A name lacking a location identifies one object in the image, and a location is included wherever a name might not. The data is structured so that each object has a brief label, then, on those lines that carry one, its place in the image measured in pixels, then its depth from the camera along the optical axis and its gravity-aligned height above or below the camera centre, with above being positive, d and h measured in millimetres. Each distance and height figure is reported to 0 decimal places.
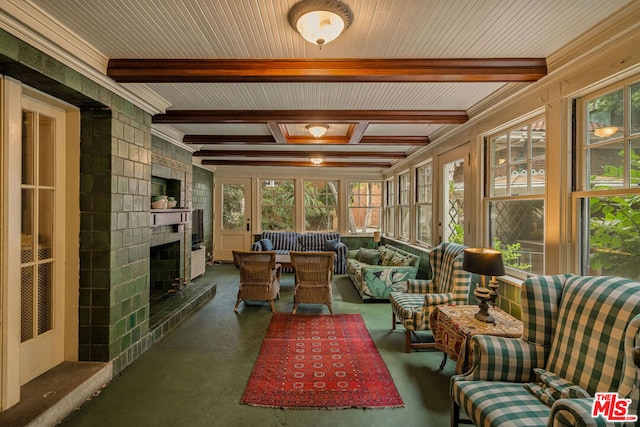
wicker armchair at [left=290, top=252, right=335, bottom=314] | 3867 -846
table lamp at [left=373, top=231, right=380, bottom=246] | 6867 -536
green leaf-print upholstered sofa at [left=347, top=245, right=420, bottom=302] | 4418 -959
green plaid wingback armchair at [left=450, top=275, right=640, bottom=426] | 1306 -787
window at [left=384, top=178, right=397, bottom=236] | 6926 +127
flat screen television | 6375 -313
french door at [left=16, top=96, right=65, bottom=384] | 2186 -215
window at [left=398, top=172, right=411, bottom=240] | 6109 +213
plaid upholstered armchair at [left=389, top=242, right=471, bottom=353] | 2936 -852
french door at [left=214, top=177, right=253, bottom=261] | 7797 -148
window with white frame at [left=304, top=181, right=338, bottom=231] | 7957 +178
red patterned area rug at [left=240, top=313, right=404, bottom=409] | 2219 -1386
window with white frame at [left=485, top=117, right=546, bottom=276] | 2637 +186
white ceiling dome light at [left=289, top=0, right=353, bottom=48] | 1679 +1121
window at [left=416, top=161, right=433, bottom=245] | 4996 +193
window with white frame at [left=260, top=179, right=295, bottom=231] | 7898 +276
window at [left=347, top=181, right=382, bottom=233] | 8031 +211
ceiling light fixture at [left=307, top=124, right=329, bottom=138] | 3871 +1099
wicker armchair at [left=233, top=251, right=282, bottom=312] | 4008 -869
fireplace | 4715 -915
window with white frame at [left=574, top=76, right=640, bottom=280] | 1850 +216
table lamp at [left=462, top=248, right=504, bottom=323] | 2281 -445
